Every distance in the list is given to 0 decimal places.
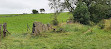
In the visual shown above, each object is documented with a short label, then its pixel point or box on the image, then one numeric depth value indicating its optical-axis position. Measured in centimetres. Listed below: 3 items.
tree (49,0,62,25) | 2189
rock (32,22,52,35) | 1277
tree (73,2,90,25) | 2326
